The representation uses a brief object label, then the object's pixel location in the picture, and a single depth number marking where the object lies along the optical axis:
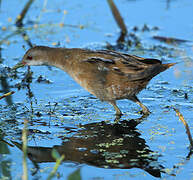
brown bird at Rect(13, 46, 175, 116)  11.23
